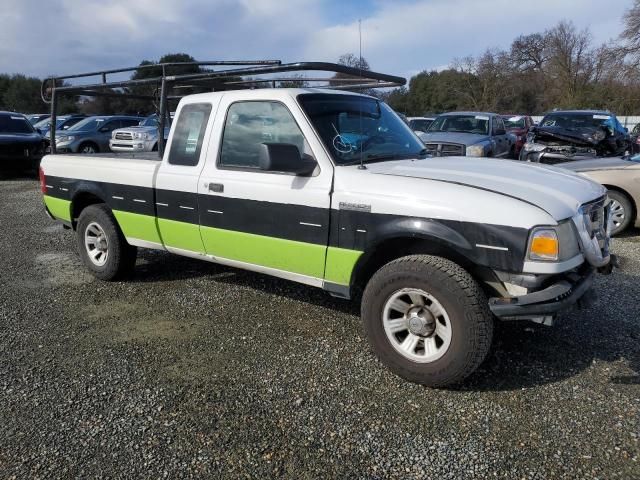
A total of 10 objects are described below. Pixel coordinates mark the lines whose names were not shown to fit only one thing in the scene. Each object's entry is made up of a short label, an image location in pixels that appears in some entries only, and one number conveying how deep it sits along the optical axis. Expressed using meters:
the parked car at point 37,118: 25.29
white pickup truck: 3.10
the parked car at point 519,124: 19.23
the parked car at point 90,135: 15.27
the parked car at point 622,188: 7.19
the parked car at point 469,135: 10.24
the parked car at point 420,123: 16.41
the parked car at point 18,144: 13.94
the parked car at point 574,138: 10.49
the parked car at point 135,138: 13.16
